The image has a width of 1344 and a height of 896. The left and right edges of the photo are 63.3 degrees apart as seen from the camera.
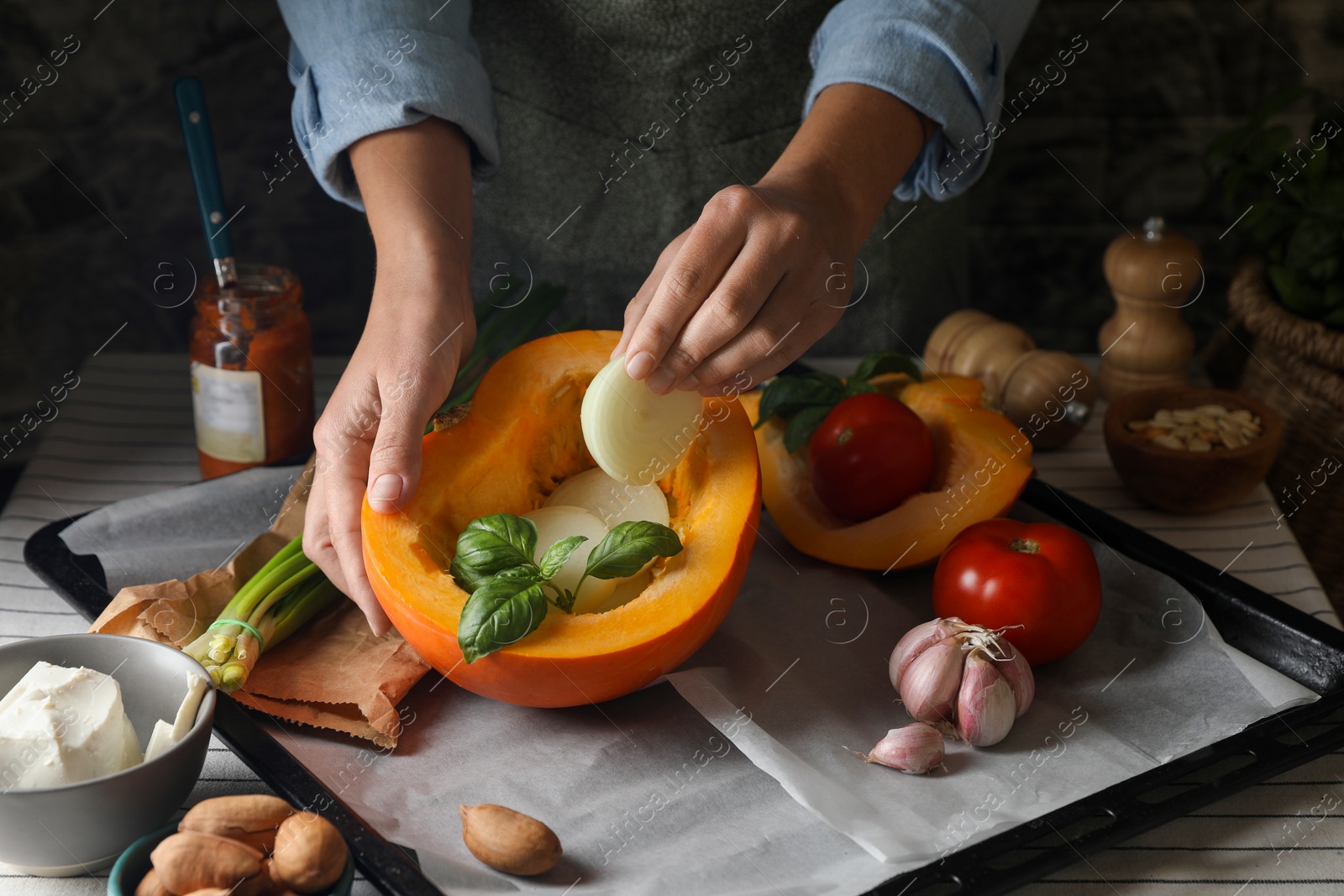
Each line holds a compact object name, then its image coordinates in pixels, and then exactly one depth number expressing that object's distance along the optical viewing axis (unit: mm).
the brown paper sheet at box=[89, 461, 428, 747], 968
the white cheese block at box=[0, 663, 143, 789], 770
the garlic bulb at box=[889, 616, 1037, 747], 938
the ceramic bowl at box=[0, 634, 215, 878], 743
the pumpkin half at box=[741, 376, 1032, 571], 1180
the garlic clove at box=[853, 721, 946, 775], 909
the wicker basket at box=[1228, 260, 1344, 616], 1521
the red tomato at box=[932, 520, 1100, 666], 1016
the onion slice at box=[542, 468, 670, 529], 1059
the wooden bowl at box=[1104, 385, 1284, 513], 1318
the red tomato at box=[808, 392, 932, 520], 1188
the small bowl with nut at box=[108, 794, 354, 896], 697
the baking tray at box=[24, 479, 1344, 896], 790
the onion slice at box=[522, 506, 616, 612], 956
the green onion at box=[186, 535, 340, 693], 974
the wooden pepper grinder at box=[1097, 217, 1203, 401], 1515
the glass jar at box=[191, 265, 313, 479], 1340
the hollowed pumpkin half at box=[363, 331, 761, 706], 906
